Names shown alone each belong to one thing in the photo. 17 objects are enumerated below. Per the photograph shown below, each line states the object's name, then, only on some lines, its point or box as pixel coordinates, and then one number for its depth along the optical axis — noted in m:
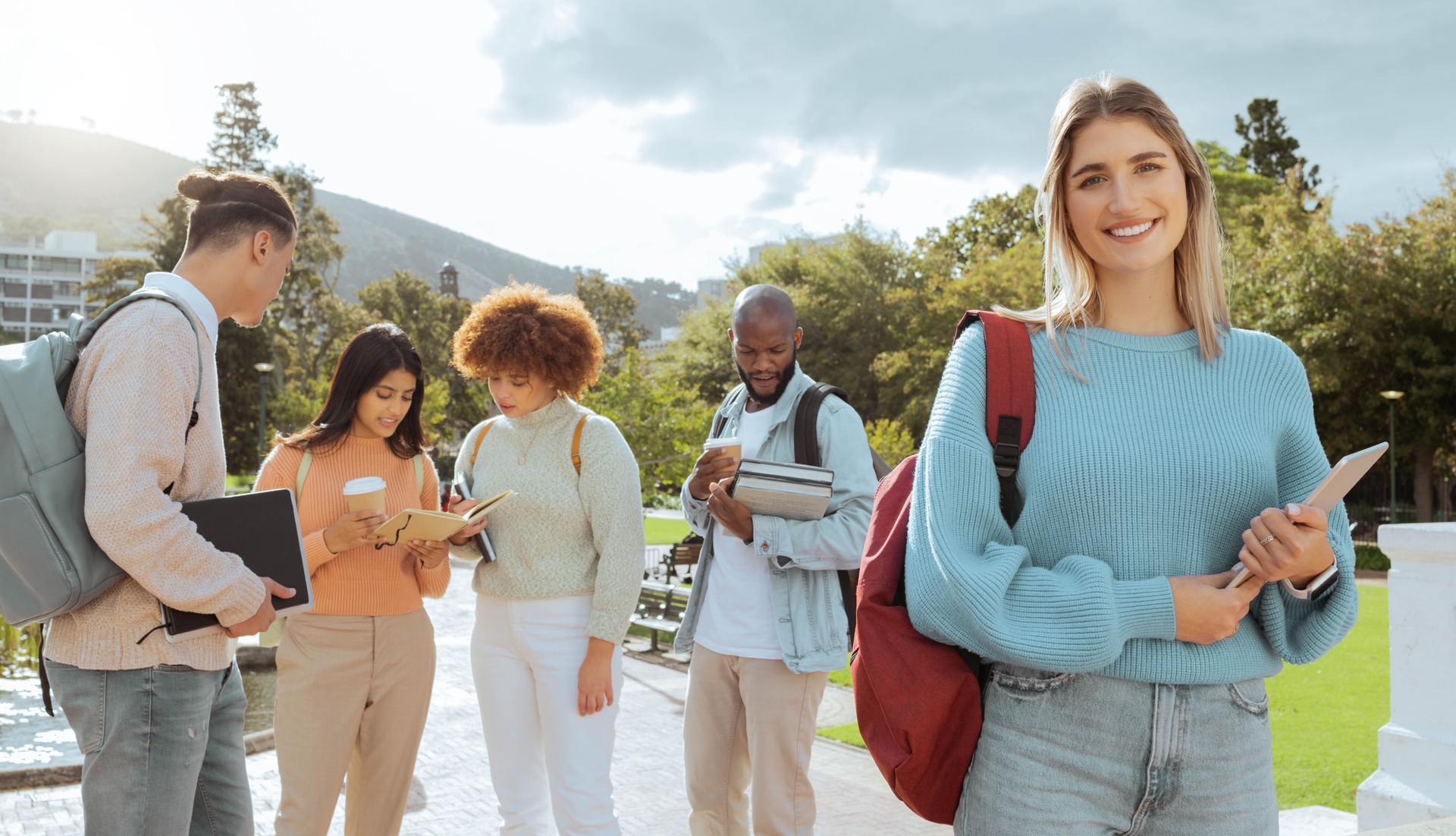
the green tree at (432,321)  51.78
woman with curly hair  3.75
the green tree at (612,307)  60.41
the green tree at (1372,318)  25.86
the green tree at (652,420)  12.59
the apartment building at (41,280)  130.12
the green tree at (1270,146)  51.12
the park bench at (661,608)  10.73
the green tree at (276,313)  39.59
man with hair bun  2.48
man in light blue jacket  3.76
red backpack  1.86
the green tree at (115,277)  43.50
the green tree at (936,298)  30.08
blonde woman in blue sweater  1.79
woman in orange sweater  3.65
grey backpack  2.38
